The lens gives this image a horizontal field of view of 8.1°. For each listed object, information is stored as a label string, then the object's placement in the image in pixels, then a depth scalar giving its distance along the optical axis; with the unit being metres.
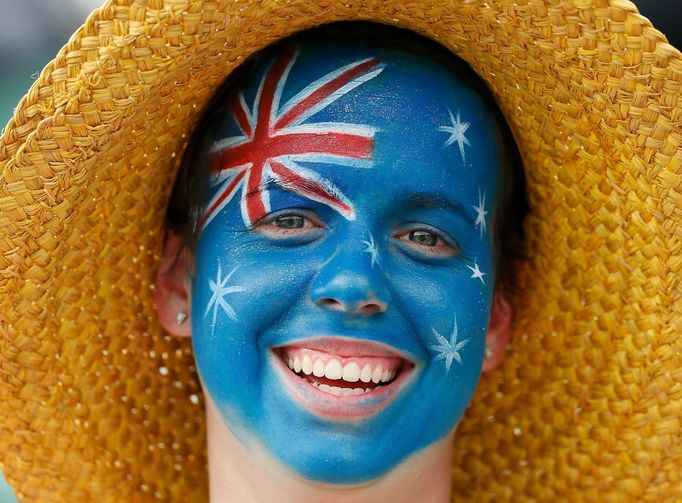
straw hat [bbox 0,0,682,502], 2.10
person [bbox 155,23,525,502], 2.12
